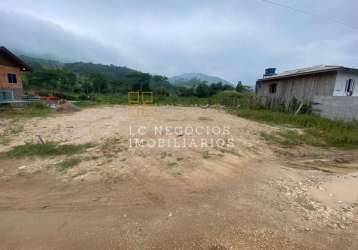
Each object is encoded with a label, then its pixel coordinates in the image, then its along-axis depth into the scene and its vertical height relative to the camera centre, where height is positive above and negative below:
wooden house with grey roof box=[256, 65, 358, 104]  10.70 +1.00
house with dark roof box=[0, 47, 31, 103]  13.41 +0.91
